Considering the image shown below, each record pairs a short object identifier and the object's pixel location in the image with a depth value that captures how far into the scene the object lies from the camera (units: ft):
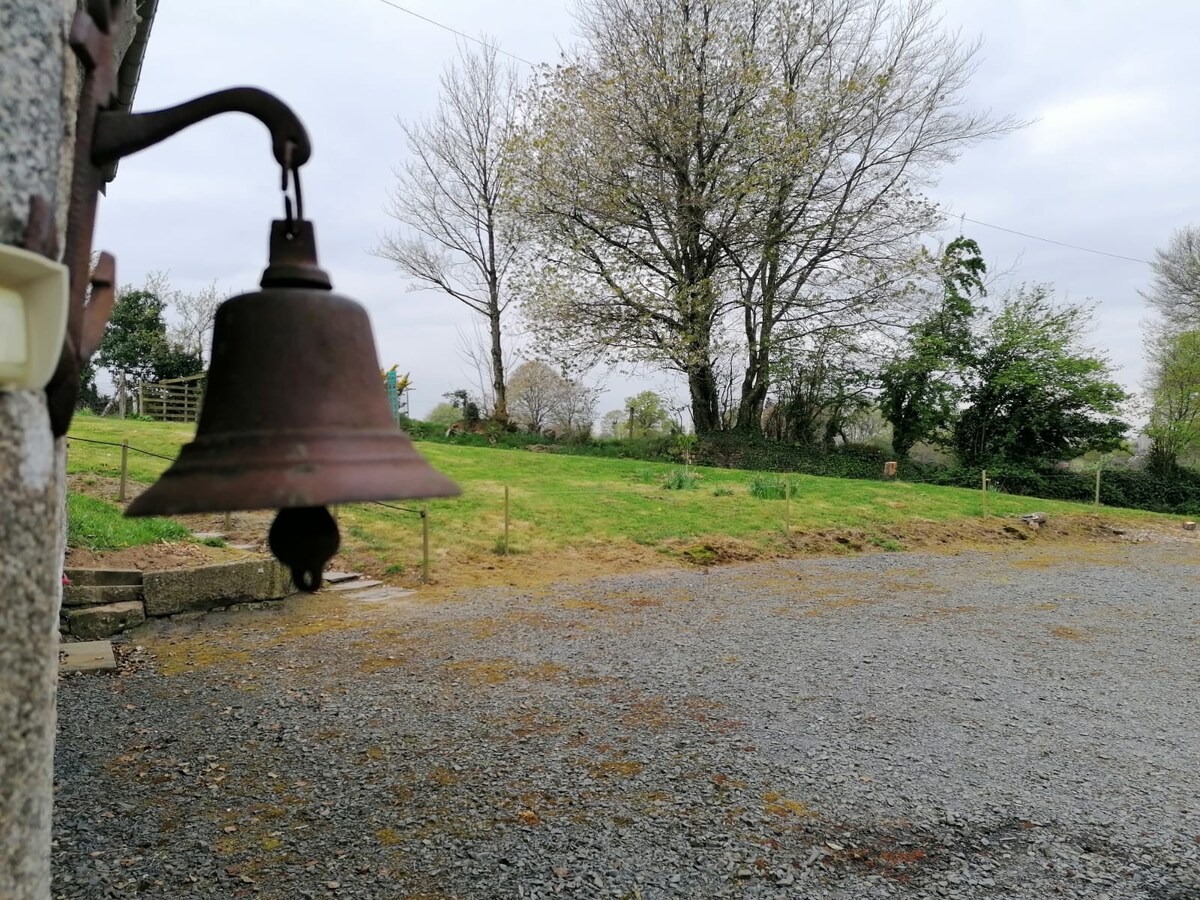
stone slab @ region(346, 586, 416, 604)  20.66
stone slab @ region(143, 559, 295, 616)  17.33
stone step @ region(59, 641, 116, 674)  14.12
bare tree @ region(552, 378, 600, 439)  71.31
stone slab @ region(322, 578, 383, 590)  21.49
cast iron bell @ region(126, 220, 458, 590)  3.15
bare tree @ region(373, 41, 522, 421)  72.23
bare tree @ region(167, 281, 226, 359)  75.72
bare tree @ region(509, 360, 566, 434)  79.87
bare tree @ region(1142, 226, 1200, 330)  77.92
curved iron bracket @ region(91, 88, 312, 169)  3.32
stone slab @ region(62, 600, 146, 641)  16.10
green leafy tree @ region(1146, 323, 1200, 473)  64.13
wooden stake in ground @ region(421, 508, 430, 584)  22.86
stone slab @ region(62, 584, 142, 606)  16.30
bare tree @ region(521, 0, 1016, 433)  55.26
